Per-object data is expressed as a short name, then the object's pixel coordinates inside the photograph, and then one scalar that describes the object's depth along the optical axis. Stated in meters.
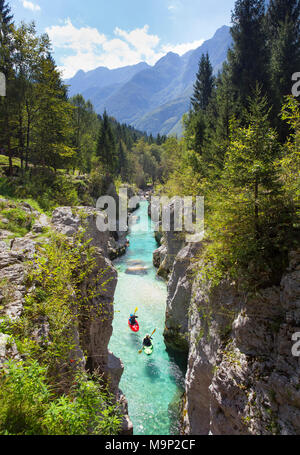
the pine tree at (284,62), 21.64
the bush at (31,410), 3.01
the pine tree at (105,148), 40.62
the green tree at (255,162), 5.89
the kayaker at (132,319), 15.30
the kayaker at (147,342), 13.82
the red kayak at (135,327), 15.05
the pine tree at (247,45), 22.97
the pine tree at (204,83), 42.97
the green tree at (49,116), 19.05
